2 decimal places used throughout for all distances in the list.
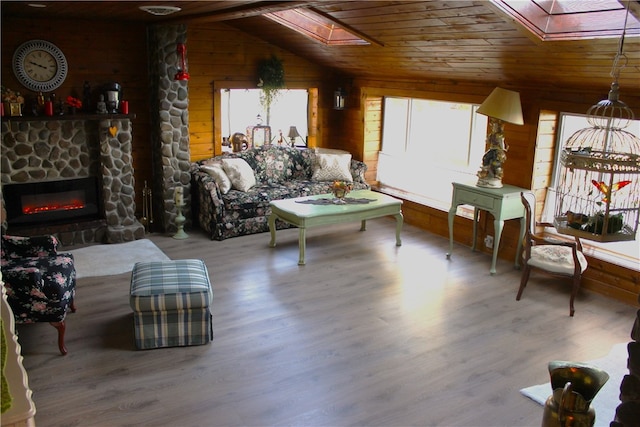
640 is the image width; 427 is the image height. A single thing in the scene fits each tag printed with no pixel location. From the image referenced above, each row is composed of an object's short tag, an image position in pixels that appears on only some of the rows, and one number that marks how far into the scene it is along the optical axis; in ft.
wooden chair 15.78
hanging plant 24.34
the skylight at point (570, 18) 12.96
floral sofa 21.93
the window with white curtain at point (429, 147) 22.12
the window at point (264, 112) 24.94
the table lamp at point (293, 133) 25.44
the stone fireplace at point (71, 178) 19.62
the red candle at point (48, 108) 19.63
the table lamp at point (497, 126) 18.13
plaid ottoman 13.05
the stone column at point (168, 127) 21.15
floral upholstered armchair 12.47
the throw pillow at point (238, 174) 22.80
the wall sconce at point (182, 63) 21.20
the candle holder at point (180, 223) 22.20
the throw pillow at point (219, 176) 22.26
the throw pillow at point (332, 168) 24.97
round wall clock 19.58
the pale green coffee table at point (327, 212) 19.27
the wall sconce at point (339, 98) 25.93
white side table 18.51
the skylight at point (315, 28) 21.09
